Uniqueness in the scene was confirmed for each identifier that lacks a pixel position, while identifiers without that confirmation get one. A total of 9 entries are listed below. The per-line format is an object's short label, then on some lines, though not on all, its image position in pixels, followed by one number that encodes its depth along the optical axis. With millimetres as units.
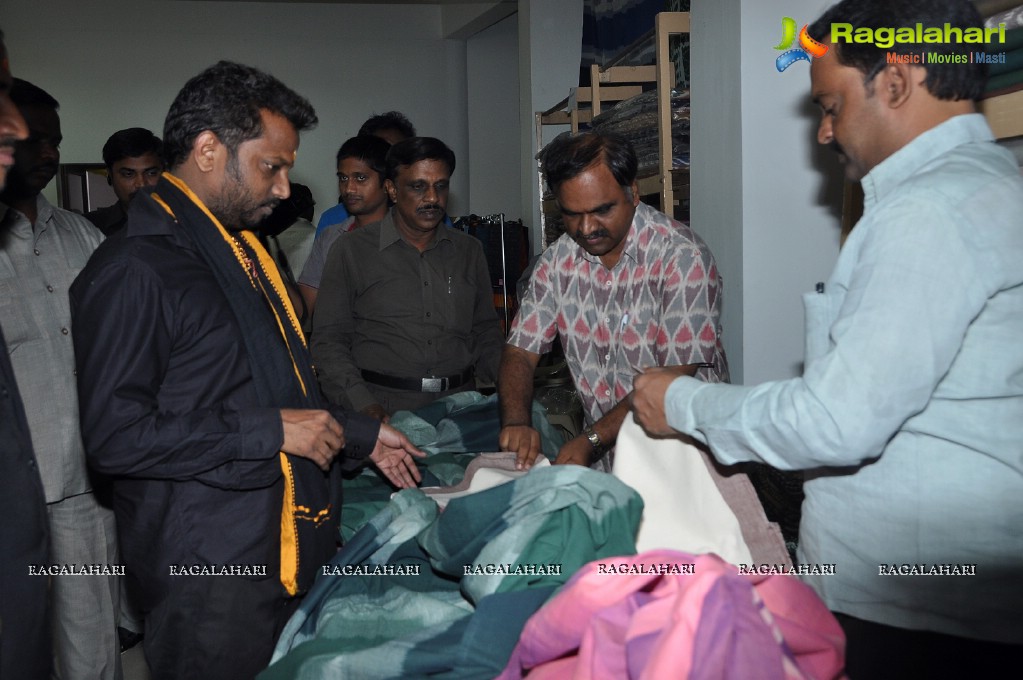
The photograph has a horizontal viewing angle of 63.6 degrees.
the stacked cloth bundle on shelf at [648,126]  3020
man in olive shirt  3061
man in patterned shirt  2146
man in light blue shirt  1077
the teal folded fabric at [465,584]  1237
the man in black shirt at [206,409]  1536
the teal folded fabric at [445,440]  2059
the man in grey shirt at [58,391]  2348
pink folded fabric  877
